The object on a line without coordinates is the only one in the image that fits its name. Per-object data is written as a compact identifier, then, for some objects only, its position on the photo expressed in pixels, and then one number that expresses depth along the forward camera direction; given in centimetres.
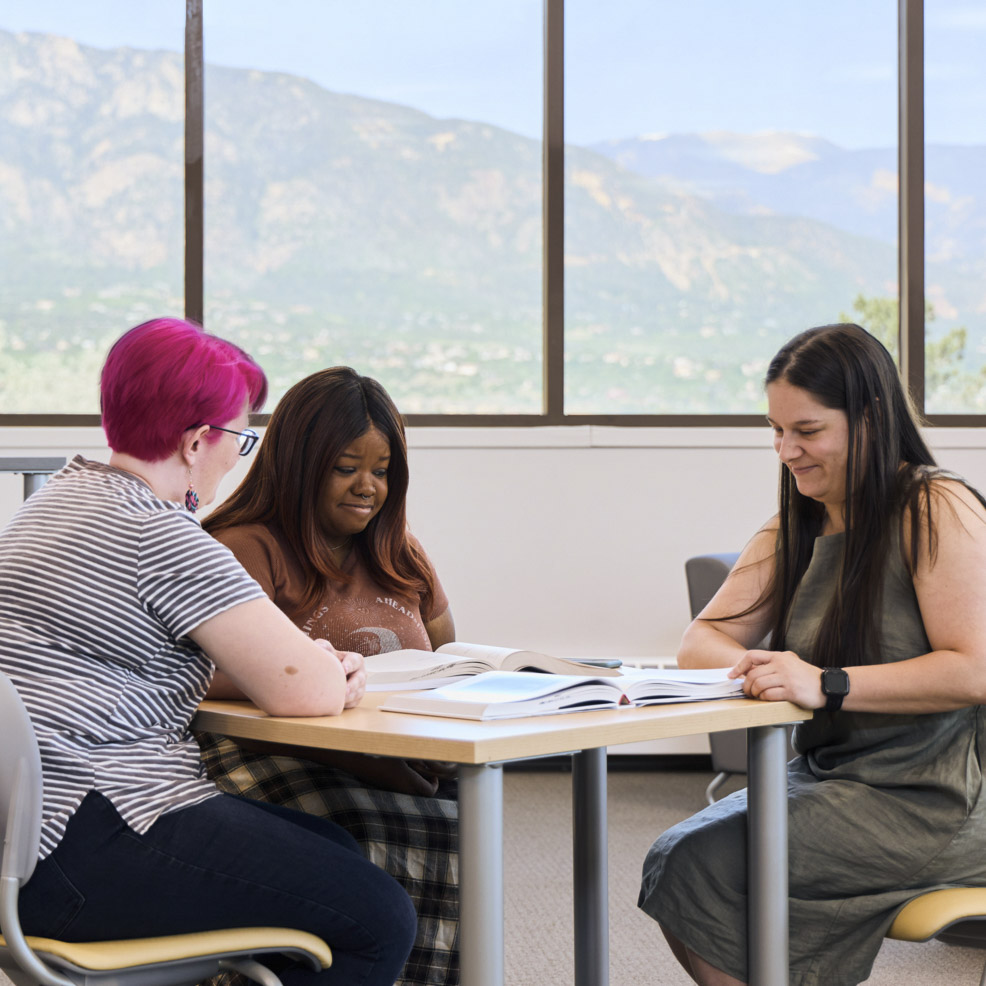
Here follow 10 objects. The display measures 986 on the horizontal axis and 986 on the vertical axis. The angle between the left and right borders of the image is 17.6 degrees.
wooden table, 390
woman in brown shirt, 453
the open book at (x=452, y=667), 431
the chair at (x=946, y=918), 414
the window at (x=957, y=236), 826
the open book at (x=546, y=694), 404
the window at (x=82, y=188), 810
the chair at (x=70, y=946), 387
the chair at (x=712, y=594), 620
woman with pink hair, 395
